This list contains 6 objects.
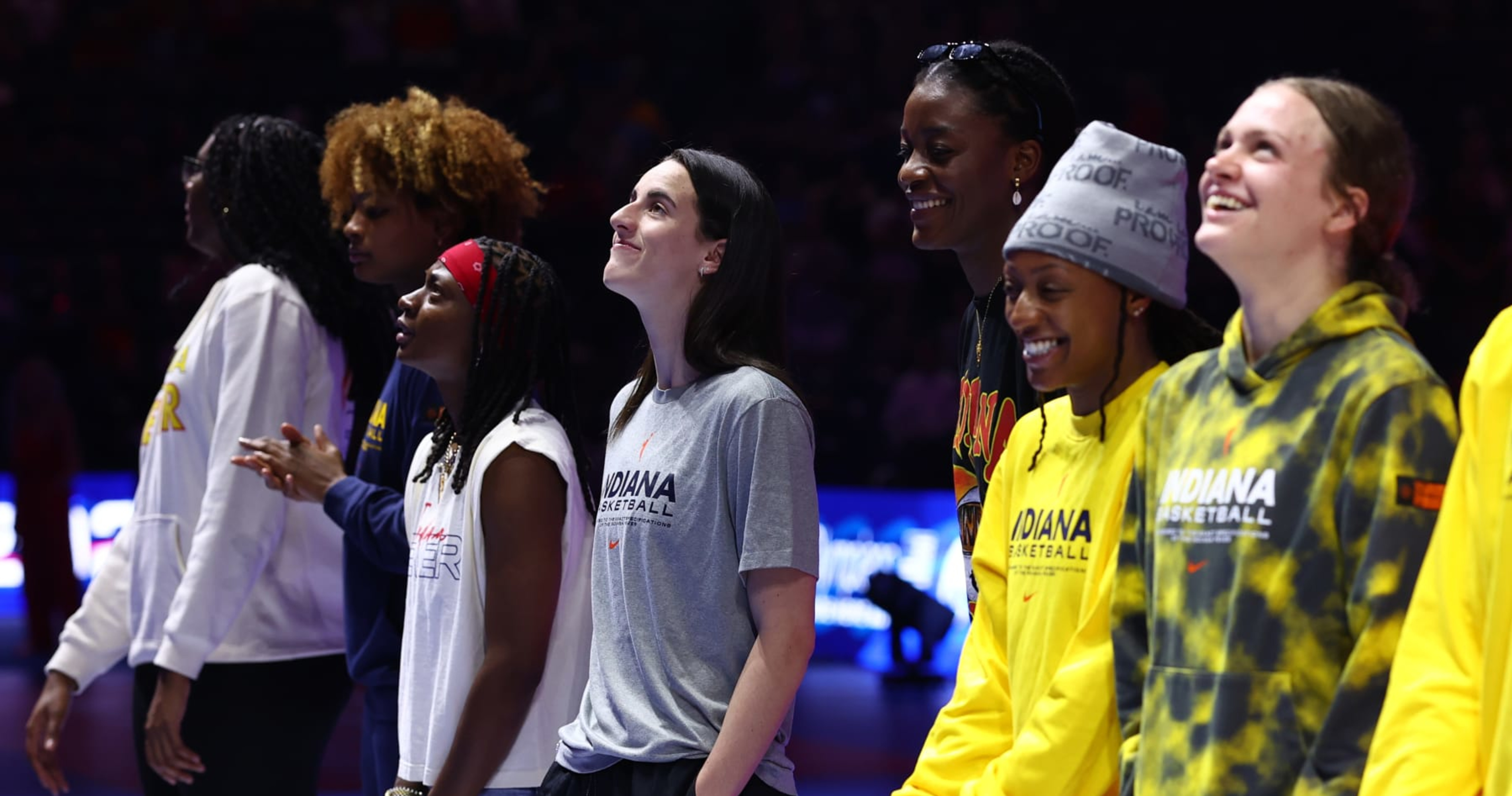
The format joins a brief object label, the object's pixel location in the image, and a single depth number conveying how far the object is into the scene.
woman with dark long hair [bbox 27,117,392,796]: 7.36
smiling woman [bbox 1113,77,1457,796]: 3.79
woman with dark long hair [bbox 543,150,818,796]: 5.40
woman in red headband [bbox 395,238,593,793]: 6.07
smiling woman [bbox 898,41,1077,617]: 5.75
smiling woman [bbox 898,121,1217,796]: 4.49
